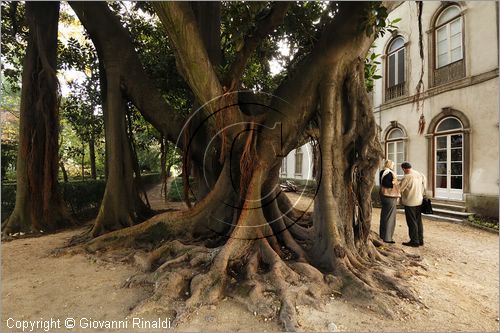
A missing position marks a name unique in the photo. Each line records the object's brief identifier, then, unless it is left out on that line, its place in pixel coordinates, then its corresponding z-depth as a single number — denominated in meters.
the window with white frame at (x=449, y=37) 8.98
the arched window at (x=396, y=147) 11.14
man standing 5.35
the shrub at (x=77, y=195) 6.76
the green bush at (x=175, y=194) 12.78
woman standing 5.38
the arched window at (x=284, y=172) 20.53
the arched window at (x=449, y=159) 8.94
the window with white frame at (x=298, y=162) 18.87
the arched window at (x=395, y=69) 11.15
